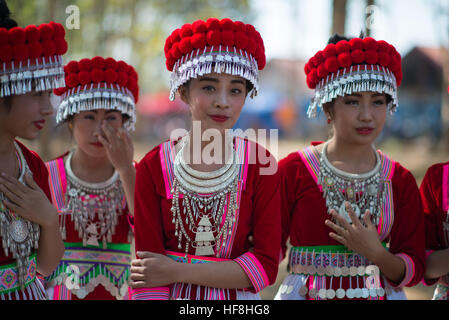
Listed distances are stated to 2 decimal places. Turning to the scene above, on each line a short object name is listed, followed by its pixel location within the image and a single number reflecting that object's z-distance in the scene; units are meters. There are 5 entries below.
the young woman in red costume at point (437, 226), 2.77
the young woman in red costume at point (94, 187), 3.20
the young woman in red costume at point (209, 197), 2.35
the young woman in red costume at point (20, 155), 2.15
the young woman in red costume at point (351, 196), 2.76
